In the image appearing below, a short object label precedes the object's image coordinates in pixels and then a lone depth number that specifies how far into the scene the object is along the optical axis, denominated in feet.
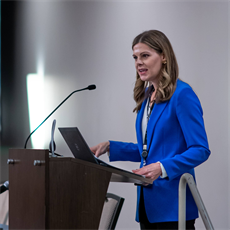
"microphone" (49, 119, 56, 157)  13.92
